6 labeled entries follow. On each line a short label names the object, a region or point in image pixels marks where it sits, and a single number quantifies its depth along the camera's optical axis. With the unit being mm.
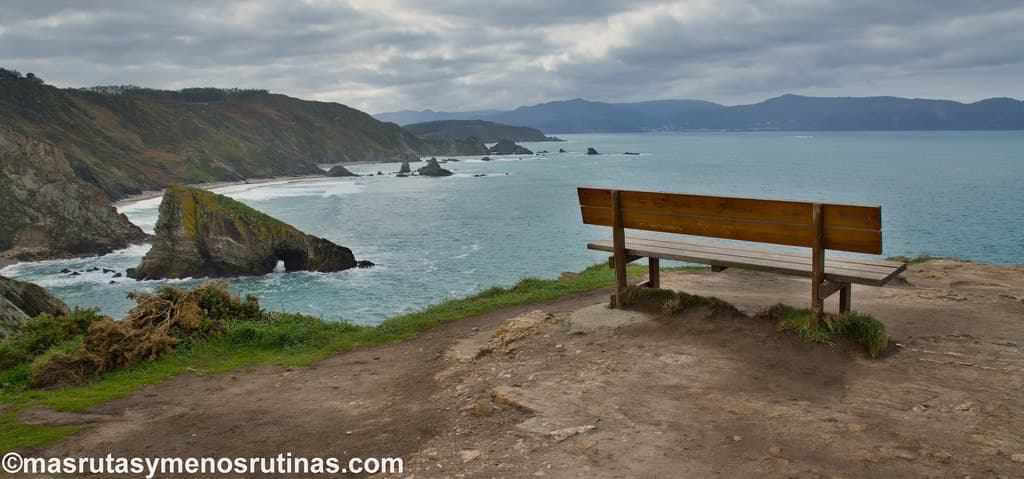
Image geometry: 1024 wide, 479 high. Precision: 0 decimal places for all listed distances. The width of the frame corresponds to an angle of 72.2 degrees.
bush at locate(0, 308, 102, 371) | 8797
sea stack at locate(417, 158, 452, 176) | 109250
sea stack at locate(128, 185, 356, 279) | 35969
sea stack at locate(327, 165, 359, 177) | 116750
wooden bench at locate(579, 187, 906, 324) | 6535
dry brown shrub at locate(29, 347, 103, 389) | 7793
